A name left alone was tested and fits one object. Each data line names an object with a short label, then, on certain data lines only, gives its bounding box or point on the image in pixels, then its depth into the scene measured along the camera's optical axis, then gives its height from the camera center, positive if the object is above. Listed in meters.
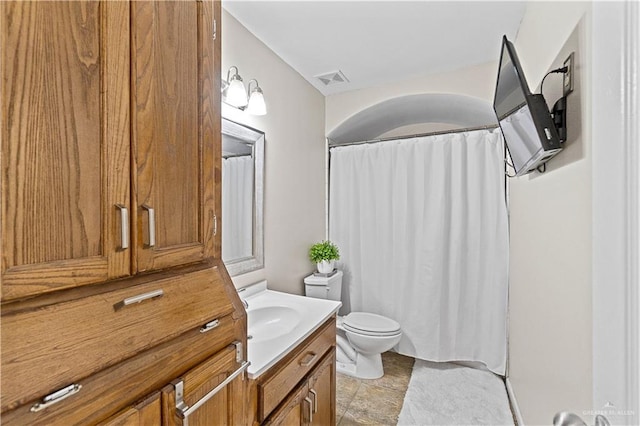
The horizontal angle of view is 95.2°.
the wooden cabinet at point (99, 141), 0.50 +0.15
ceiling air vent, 2.41 +1.15
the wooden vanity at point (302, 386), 1.04 -0.72
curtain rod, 2.29 +0.67
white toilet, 2.16 -0.92
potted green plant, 2.46 -0.37
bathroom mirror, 1.68 +0.09
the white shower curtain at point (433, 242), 2.27 -0.25
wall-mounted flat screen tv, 1.06 +0.38
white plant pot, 2.46 -0.45
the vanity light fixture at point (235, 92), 1.57 +0.66
